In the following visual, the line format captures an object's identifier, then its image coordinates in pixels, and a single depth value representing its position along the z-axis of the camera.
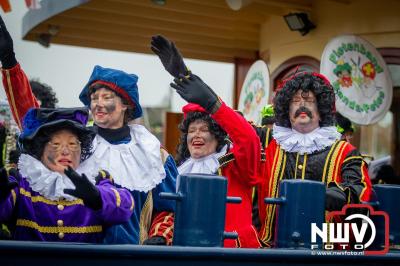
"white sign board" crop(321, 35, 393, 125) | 6.15
